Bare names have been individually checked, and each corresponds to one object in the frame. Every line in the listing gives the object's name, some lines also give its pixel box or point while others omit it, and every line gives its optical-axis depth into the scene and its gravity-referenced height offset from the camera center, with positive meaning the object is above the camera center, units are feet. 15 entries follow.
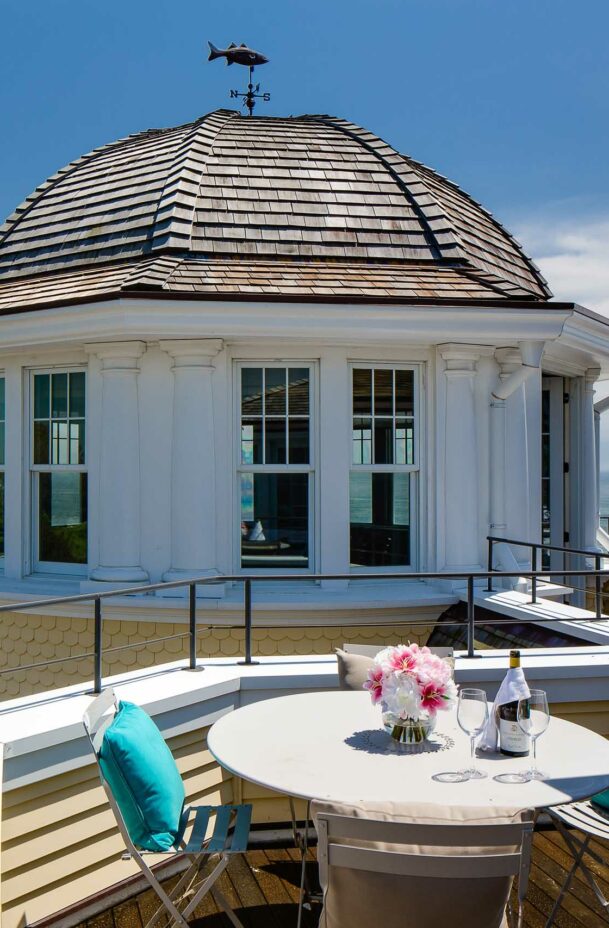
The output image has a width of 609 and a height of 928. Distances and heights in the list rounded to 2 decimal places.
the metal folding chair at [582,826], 11.27 -4.59
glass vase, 11.30 -3.28
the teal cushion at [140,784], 10.77 -3.86
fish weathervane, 42.42 +21.77
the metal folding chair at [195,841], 10.82 -4.76
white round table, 9.79 -3.52
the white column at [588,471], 37.22 +0.51
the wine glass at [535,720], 10.37 -2.94
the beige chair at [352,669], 15.02 -3.29
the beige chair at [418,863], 7.74 -3.49
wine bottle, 10.99 -3.25
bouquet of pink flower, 11.18 -2.71
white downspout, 27.20 +0.55
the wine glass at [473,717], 10.37 -2.86
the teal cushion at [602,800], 11.72 -4.44
